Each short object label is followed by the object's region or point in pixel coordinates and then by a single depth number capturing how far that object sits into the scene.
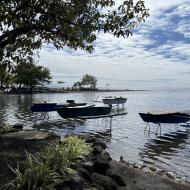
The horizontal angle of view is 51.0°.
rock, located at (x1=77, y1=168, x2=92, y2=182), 5.08
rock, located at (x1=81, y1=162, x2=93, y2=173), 5.32
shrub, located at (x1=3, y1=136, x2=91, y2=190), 4.17
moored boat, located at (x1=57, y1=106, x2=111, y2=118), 16.36
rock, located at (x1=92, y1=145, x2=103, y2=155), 6.37
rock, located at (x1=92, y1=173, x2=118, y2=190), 5.42
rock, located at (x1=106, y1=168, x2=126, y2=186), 5.88
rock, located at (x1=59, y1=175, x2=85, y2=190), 4.41
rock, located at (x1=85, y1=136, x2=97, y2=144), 7.31
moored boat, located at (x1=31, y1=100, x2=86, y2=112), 19.50
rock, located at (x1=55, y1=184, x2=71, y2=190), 4.30
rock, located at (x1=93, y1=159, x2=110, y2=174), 5.88
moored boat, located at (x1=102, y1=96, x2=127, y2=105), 29.79
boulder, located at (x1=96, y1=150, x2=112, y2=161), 6.22
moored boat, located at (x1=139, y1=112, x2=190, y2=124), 15.09
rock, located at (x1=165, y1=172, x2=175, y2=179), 7.78
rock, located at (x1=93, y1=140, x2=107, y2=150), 7.13
